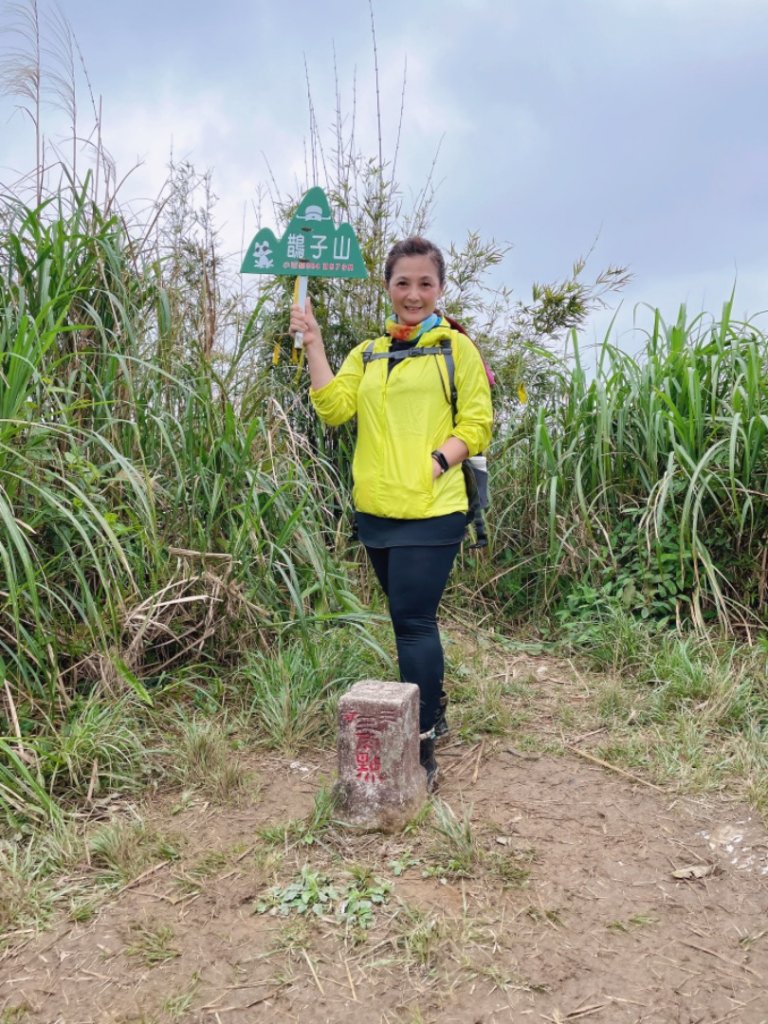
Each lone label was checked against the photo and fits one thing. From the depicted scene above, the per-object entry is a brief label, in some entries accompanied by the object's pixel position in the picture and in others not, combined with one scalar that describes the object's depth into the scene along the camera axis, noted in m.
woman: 2.32
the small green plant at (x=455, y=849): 2.05
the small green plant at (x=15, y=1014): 1.67
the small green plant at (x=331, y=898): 1.90
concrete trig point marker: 2.19
